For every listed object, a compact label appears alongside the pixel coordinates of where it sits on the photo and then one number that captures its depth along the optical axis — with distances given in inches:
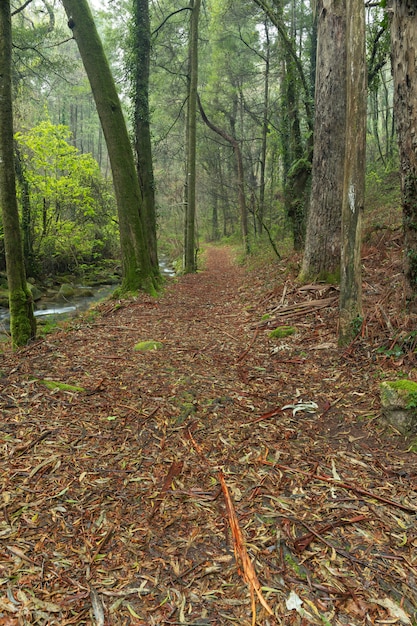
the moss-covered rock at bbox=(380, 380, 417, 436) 109.6
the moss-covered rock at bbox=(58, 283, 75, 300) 511.5
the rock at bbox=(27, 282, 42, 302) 480.1
